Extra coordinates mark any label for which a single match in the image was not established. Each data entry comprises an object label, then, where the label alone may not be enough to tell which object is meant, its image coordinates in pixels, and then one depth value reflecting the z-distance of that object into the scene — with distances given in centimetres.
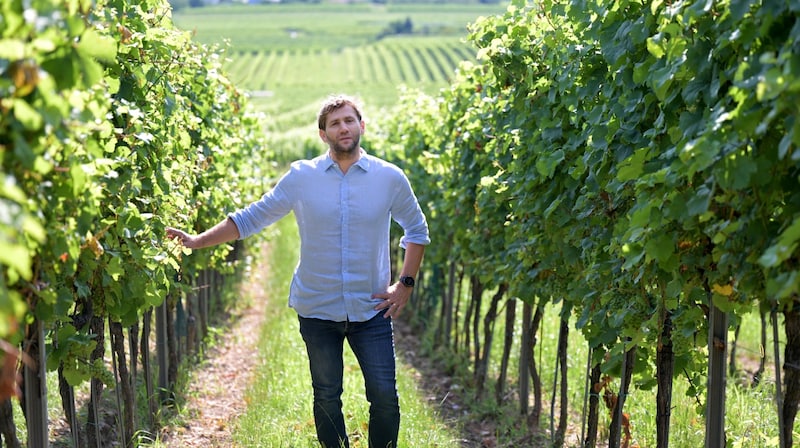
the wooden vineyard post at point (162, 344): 745
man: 506
